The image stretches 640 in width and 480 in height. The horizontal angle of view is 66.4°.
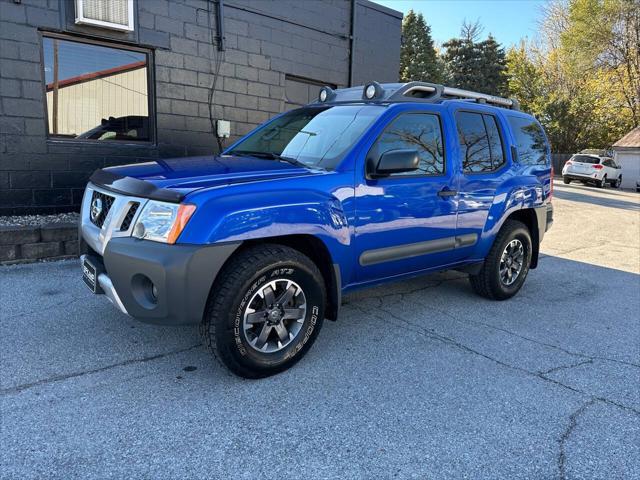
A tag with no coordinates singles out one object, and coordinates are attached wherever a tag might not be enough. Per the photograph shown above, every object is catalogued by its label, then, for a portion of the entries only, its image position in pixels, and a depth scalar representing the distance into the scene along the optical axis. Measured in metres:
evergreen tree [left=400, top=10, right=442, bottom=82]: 41.84
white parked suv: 24.06
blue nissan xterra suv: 2.85
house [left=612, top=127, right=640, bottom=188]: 29.25
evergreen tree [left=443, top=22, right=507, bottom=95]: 45.06
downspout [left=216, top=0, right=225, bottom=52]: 7.94
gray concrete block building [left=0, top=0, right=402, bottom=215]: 6.36
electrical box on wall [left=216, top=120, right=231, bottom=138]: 8.17
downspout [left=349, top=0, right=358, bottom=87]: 10.02
